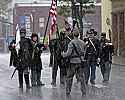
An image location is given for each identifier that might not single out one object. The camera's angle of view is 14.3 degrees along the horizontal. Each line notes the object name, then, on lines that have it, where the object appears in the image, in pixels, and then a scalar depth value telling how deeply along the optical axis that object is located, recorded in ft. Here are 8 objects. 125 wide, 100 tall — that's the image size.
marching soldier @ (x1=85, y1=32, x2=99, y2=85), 55.06
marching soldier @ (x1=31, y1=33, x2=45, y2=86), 53.01
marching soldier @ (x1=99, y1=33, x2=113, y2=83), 59.62
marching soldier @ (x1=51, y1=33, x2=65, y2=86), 54.34
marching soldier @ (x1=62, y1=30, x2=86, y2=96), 43.93
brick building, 264.31
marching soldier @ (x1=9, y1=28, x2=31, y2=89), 51.42
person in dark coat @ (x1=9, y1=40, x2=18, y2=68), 52.85
